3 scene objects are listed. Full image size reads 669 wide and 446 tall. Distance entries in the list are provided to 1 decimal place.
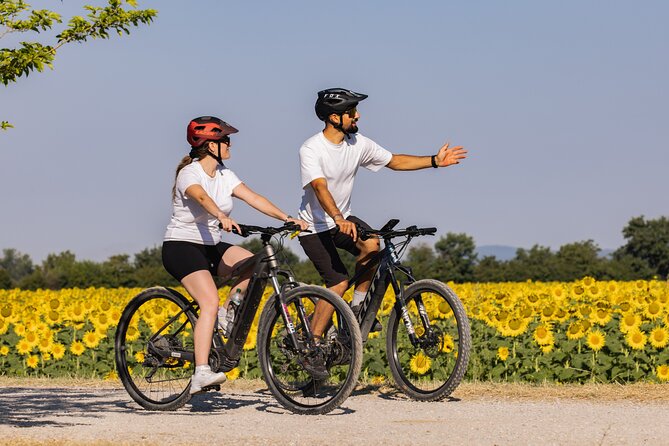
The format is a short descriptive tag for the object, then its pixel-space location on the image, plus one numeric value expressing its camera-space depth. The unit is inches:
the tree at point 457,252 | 2878.9
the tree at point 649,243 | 3648.9
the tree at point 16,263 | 7106.3
